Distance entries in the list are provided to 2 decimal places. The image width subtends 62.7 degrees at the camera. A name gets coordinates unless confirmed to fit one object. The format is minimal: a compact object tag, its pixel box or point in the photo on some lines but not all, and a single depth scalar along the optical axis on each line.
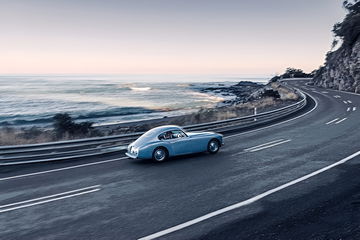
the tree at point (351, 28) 49.00
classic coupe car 11.09
